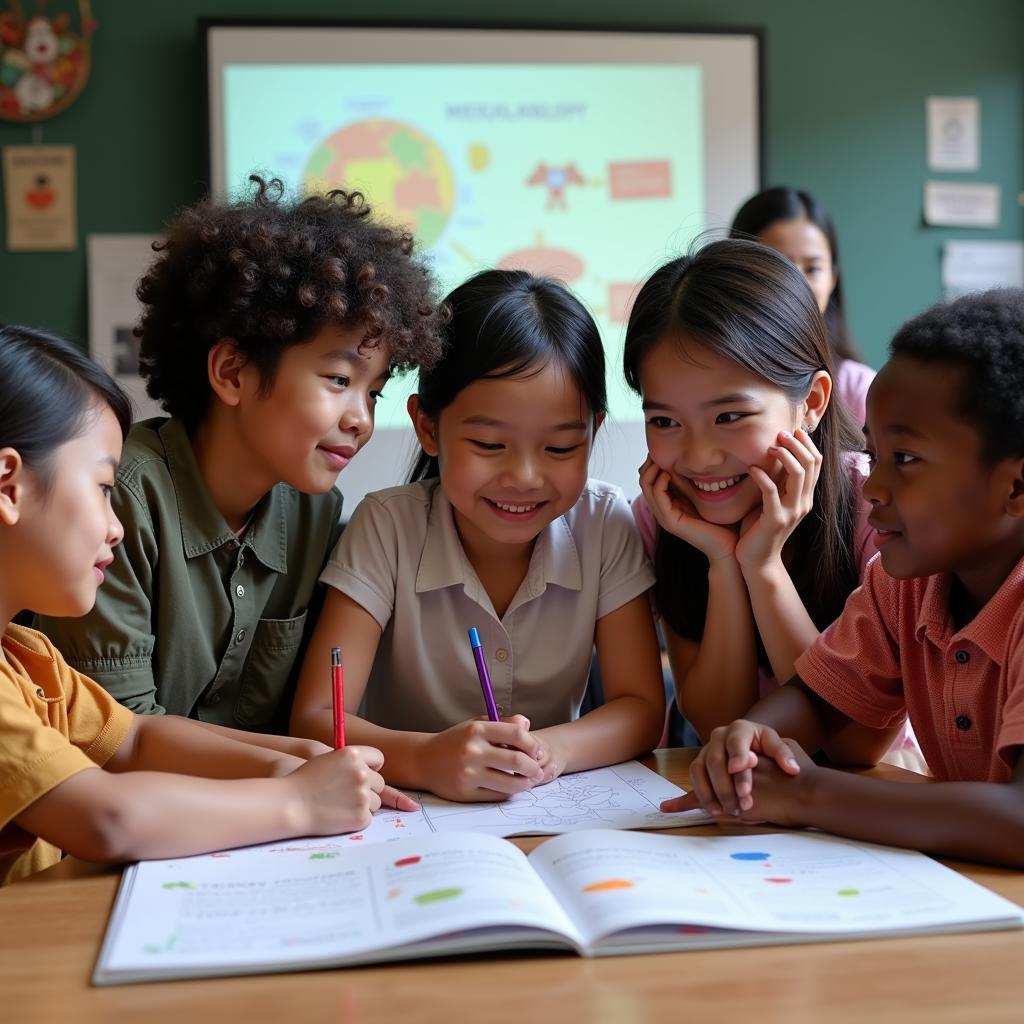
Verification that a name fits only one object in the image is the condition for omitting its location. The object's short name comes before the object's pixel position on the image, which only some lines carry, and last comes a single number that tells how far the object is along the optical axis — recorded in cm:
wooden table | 66
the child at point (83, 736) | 91
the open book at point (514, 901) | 72
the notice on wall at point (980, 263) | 374
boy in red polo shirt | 93
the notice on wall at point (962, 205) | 372
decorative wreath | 331
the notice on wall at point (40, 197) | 336
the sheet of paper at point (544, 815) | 99
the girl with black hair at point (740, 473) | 139
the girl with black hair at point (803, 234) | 276
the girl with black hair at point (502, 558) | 140
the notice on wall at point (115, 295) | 339
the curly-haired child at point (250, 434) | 140
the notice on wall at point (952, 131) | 370
